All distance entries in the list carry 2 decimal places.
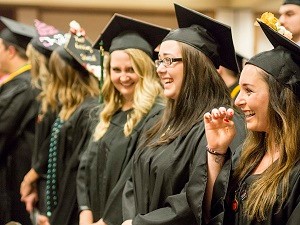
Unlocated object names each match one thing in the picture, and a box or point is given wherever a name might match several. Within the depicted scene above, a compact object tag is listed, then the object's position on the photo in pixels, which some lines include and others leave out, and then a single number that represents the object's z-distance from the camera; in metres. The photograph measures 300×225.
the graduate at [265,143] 2.25
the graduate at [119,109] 3.48
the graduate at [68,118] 4.23
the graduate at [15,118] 4.75
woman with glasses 2.77
